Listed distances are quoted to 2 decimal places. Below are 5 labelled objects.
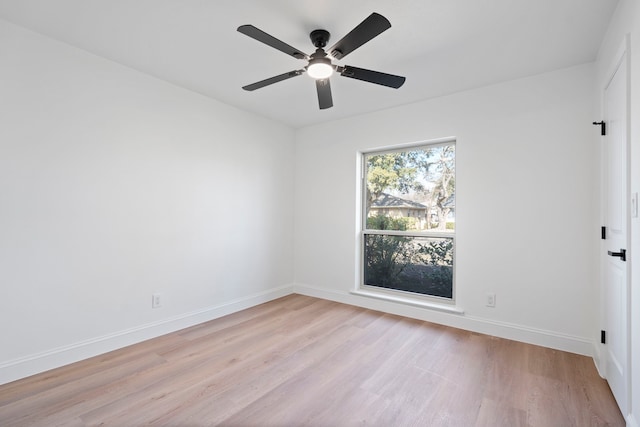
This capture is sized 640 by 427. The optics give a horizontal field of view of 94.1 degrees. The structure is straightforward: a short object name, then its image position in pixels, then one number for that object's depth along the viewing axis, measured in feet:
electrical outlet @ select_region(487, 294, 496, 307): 9.71
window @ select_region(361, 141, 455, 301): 11.18
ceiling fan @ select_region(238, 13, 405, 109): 5.43
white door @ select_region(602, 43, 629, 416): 5.58
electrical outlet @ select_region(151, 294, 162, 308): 9.43
